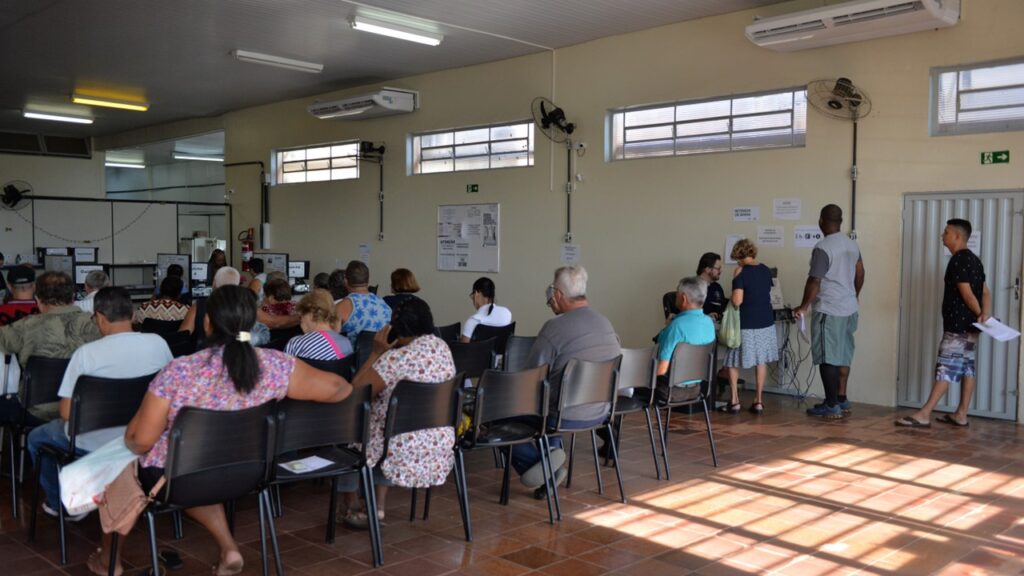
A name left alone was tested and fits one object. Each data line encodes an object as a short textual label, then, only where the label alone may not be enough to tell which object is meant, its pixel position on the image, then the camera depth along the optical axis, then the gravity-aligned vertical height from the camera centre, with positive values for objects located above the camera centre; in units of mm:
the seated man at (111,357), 3328 -428
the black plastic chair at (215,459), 2795 -700
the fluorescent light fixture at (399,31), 7727 +1993
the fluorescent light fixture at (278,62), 8961 +1985
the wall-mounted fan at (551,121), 8812 +1319
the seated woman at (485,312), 5902 -422
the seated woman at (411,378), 3537 -546
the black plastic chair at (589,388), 4066 -656
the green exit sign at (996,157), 6230 +693
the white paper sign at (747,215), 7492 +320
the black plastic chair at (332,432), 3137 -674
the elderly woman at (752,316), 6738 -501
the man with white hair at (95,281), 5605 -221
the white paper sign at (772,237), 7336 +126
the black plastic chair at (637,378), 4551 -671
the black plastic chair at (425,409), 3404 -639
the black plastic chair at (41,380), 3707 -575
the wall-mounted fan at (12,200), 14203 +769
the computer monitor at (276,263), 11234 -189
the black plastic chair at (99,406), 3260 -604
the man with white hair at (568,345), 4281 -466
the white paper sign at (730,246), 7621 +49
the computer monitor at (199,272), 10609 -295
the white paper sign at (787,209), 7250 +361
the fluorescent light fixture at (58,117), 13391 +2025
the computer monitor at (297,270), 11305 -279
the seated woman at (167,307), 6023 -411
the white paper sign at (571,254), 8859 -36
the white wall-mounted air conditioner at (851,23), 6121 +1677
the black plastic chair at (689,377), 4789 -704
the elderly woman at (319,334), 4211 -420
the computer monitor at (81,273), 10109 -304
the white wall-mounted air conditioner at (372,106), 9984 +1678
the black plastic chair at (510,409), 3766 -704
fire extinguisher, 12672 +104
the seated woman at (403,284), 6066 -242
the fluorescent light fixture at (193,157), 18297 +1932
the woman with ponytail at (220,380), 2867 -447
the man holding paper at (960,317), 5854 -433
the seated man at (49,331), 4133 -404
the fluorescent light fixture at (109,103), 11812 +2003
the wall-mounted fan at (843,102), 6832 +1198
